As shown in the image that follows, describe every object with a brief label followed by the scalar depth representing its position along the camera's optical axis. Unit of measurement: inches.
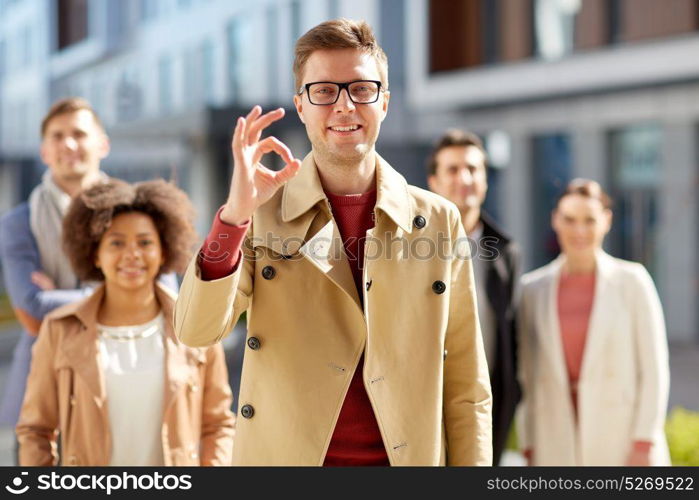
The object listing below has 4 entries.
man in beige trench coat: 89.3
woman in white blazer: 176.6
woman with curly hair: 126.3
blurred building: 620.4
